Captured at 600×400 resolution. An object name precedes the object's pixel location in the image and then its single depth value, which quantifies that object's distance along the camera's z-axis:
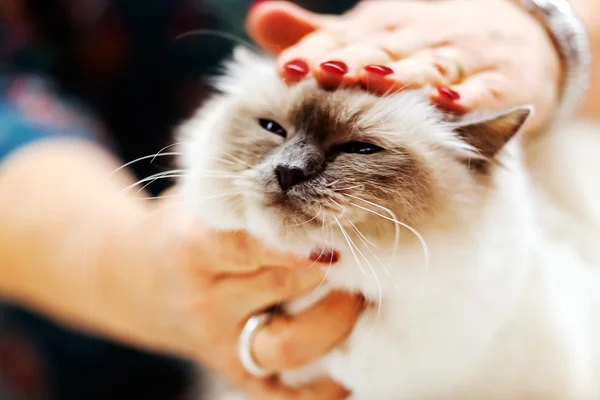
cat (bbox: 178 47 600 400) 0.55
